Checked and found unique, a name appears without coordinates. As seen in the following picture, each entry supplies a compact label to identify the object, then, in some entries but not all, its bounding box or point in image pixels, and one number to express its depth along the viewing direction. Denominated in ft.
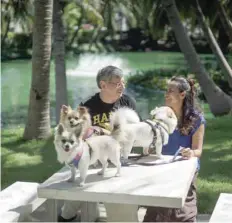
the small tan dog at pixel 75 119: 9.25
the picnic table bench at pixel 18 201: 10.68
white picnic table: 9.16
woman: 11.28
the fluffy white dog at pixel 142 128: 9.84
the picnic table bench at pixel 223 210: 10.49
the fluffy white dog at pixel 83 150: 9.04
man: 10.82
